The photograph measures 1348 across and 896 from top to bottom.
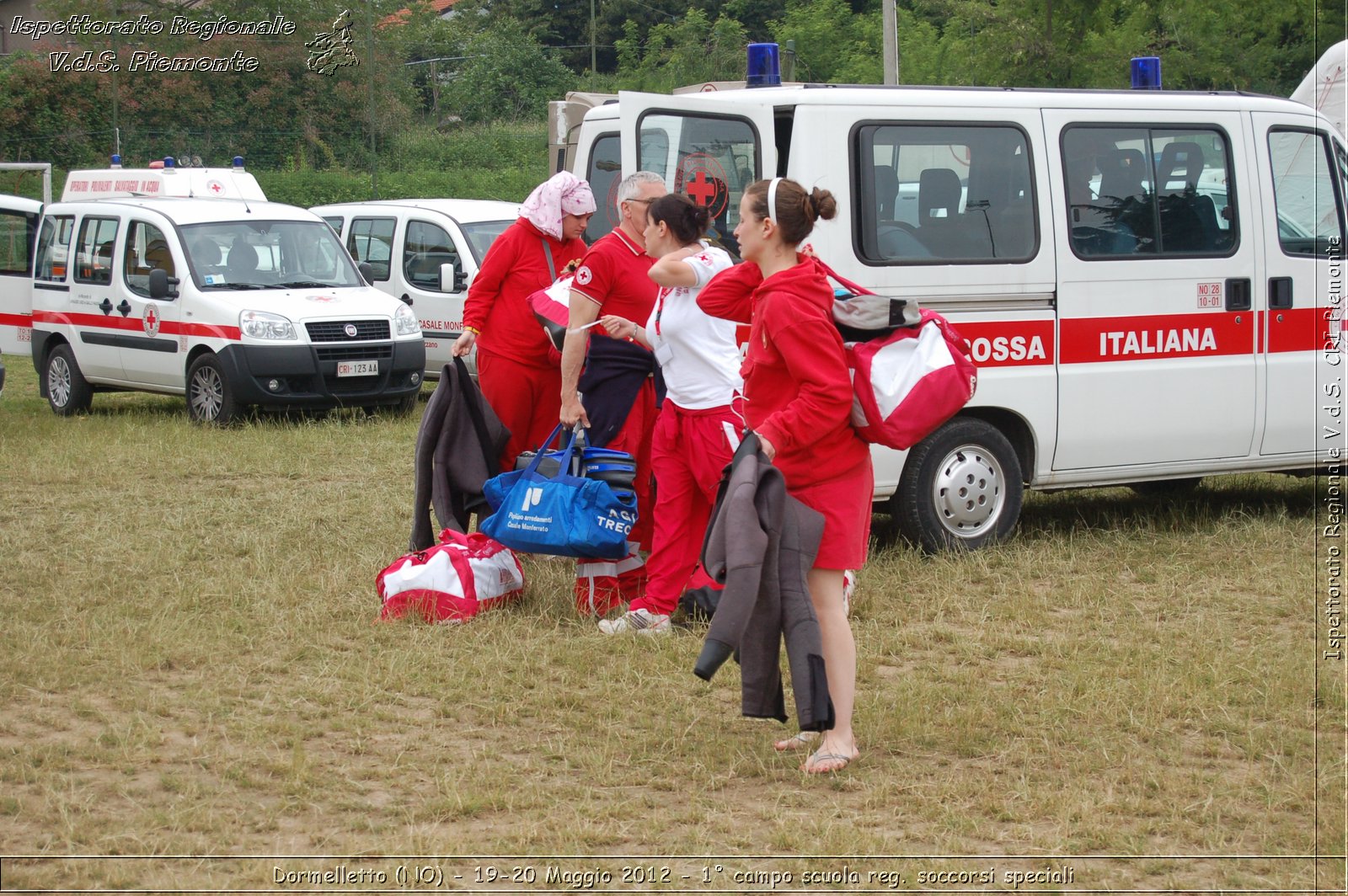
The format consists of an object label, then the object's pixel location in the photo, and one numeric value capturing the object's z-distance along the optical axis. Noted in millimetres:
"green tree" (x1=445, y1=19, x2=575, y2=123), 37406
